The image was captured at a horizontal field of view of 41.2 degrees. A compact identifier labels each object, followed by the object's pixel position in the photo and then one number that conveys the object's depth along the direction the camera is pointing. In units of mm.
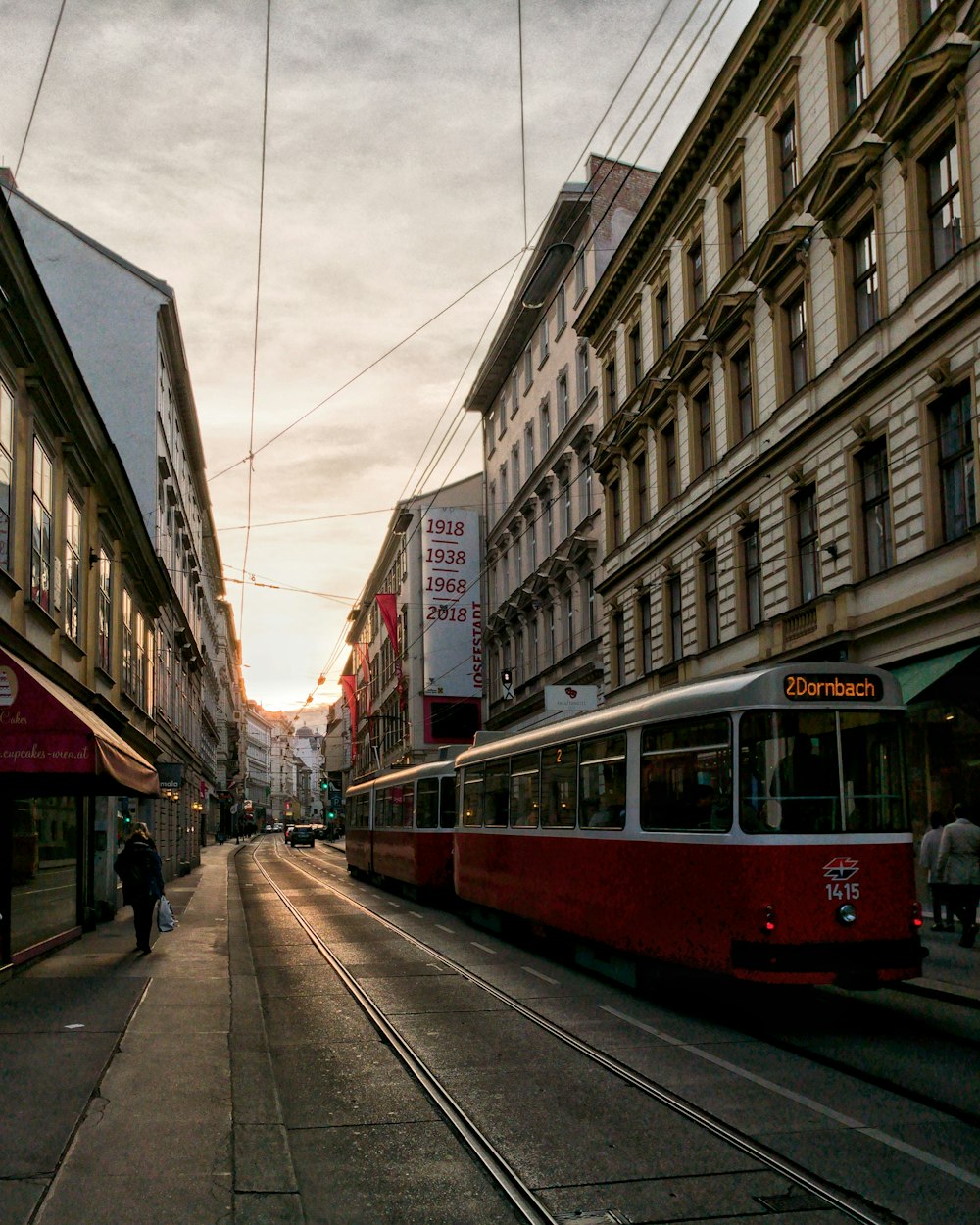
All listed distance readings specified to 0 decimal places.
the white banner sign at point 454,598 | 52750
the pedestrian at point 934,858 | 16203
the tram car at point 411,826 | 26031
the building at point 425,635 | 52938
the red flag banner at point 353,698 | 89000
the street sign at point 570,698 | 28672
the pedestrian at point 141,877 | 17234
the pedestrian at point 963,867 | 15375
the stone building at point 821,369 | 17828
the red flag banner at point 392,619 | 67688
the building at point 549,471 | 37438
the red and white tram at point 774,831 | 10477
